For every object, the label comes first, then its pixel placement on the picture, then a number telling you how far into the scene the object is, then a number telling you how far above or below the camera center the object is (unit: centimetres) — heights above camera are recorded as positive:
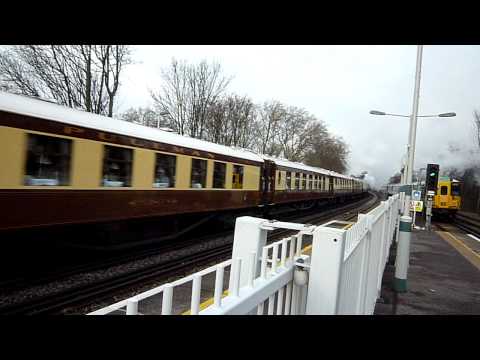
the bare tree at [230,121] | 3309 +564
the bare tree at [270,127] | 4688 +718
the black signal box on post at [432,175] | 1378 +71
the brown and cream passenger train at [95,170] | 585 -5
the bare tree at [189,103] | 2848 +572
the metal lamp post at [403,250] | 598 -101
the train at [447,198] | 2575 -27
